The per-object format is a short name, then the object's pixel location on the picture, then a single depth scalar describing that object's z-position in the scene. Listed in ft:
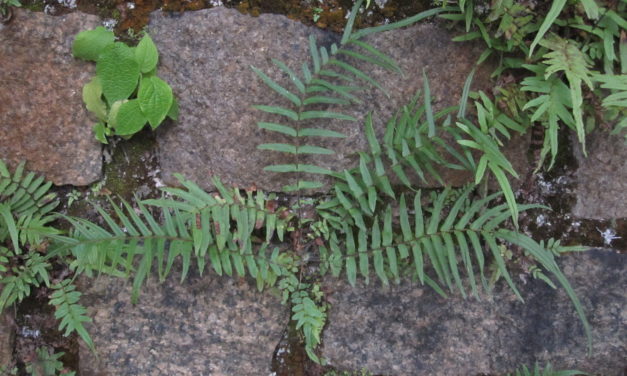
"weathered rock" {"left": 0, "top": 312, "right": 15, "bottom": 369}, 6.76
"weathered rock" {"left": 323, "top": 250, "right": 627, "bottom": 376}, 7.18
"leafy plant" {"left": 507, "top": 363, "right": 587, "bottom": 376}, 6.94
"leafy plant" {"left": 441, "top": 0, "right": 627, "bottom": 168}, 6.26
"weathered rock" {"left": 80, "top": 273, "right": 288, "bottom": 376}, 6.92
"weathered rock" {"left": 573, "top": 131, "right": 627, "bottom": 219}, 6.97
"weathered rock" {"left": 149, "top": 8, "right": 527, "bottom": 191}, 6.69
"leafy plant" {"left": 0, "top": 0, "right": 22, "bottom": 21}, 6.42
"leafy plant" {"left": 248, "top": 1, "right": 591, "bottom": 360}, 6.48
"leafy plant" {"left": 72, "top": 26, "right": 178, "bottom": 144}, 6.40
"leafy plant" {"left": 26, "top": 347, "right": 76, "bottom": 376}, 6.74
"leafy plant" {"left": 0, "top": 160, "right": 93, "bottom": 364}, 6.43
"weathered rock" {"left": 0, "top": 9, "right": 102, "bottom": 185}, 6.49
